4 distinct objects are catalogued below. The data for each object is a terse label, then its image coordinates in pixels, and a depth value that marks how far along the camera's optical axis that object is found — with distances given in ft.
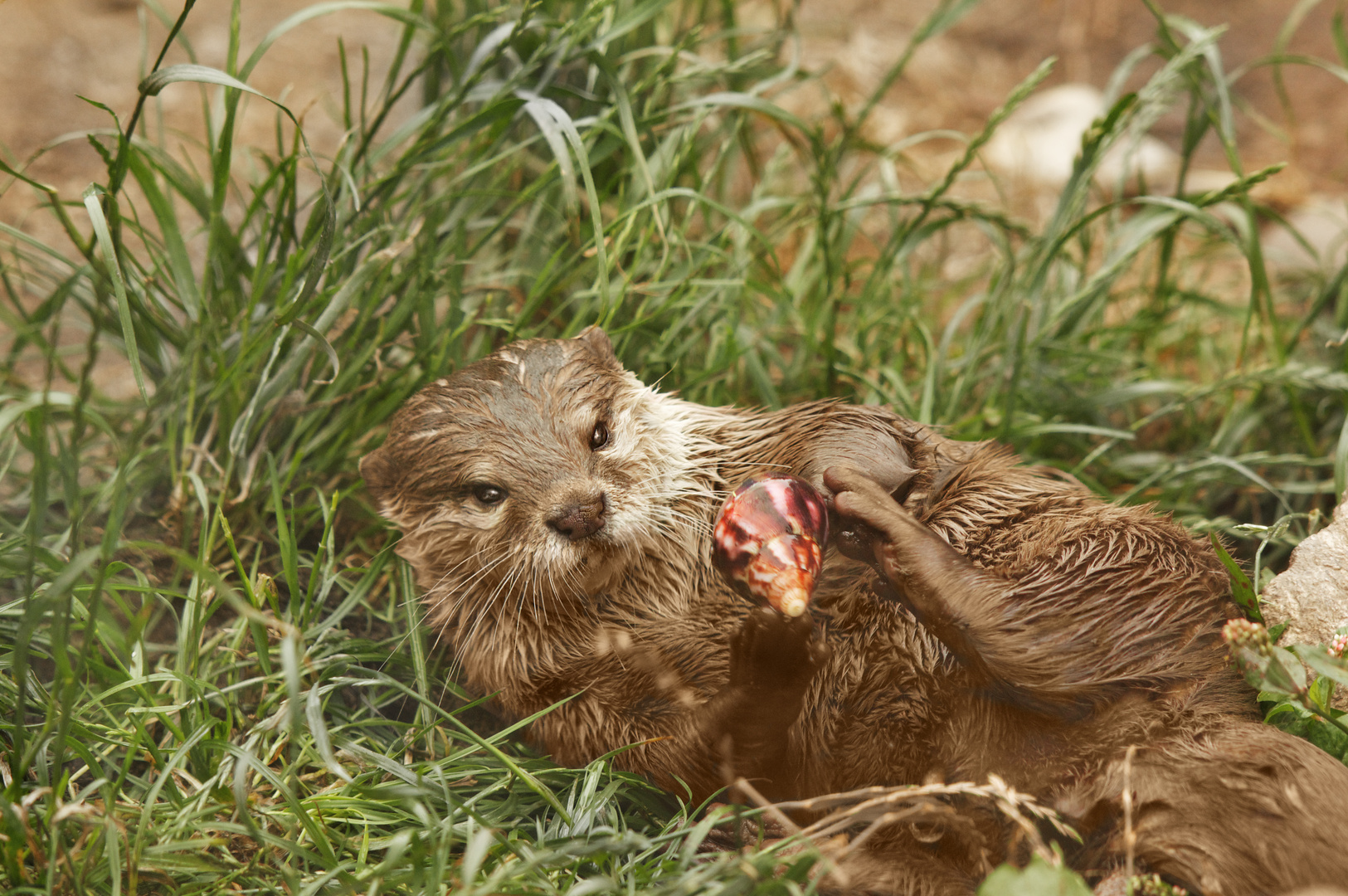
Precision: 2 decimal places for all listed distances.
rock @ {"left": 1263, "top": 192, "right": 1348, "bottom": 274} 21.32
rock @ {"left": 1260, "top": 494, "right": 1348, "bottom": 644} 19.54
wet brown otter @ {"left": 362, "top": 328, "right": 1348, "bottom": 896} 19.39
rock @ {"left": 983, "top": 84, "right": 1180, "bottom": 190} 27.06
